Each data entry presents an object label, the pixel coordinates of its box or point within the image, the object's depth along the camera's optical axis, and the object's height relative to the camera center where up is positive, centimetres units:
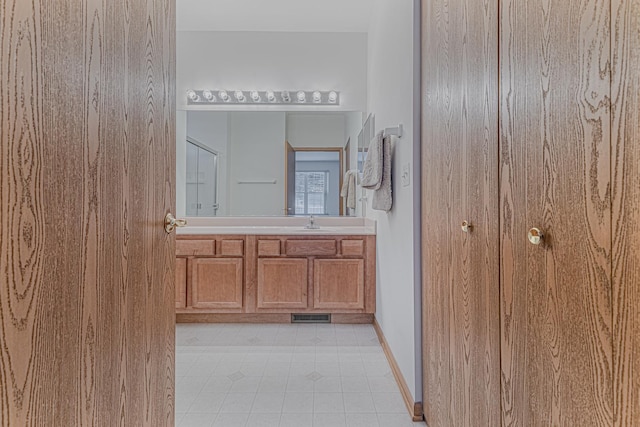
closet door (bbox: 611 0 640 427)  53 +1
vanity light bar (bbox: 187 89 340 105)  345 +108
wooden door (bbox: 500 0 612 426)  60 +0
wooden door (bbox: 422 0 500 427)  98 -1
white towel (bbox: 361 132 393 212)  217 +25
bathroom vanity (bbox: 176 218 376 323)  294 -48
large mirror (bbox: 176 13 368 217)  343 +82
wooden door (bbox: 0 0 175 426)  59 +0
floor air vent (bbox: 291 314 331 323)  302 -87
